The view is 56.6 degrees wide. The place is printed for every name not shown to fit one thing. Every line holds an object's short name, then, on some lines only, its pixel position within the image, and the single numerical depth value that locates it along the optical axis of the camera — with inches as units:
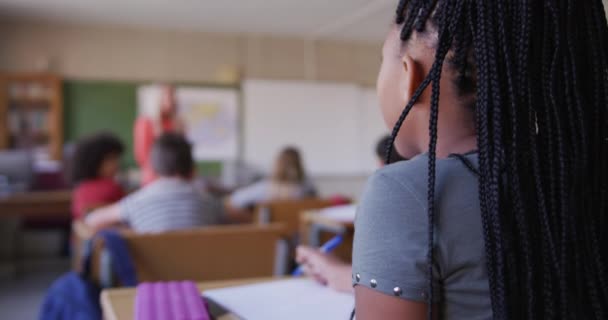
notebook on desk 29.7
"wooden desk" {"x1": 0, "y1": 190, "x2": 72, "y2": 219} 158.9
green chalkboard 247.1
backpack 51.2
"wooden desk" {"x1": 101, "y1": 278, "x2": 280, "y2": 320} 29.8
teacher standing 122.8
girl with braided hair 21.8
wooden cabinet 238.1
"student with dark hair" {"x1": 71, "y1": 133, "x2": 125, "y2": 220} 122.3
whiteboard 277.4
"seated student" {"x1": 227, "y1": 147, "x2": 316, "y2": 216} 137.5
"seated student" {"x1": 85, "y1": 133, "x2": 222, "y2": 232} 83.2
